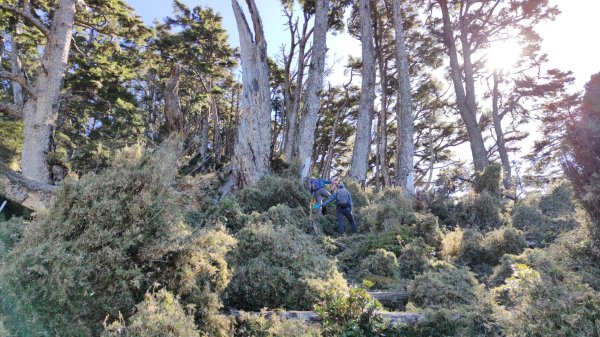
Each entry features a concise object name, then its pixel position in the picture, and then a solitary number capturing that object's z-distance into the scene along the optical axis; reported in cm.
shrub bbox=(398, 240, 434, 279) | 667
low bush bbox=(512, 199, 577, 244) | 822
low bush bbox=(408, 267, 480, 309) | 471
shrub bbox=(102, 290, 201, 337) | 288
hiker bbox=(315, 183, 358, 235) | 939
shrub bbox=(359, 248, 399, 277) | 642
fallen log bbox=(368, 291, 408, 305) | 504
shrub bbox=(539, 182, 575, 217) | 1100
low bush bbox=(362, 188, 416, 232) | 841
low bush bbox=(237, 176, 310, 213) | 908
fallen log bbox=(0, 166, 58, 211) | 710
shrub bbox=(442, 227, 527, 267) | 720
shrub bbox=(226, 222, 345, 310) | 444
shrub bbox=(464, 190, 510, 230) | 1006
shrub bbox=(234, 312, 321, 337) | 340
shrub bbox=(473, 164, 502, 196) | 1203
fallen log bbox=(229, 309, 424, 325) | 392
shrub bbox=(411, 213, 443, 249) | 802
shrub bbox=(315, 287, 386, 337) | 368
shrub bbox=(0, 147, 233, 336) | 316
